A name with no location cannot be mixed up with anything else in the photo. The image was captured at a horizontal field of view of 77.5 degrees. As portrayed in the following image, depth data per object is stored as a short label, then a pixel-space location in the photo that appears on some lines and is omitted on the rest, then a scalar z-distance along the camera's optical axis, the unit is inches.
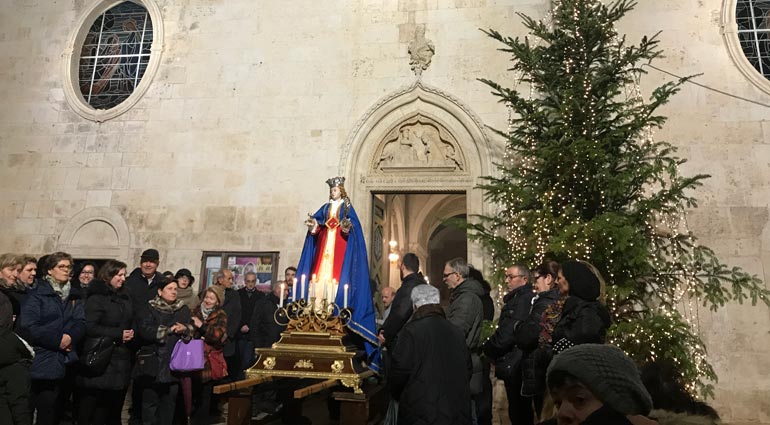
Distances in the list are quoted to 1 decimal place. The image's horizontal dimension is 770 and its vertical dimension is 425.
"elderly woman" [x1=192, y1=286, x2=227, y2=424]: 201.9
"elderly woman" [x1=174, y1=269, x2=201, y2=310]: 229.1
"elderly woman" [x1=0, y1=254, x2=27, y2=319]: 150.0
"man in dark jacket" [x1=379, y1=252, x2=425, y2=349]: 179.6
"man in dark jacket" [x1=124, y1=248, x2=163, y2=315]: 203.3
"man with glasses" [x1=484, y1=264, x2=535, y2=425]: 155.2
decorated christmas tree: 207.5
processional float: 173.8
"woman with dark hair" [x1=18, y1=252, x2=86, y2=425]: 146.4
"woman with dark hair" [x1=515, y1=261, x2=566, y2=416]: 124.2
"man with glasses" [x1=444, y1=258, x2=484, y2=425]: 156.5
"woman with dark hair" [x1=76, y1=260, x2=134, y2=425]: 161.9
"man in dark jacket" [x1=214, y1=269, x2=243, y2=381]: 225.1
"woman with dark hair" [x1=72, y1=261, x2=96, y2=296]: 188.9
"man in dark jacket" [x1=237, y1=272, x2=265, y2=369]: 248.7
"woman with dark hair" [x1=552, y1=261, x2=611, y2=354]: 107.0
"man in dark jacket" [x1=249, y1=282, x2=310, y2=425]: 230.1
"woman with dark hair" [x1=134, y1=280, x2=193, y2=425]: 175.8
